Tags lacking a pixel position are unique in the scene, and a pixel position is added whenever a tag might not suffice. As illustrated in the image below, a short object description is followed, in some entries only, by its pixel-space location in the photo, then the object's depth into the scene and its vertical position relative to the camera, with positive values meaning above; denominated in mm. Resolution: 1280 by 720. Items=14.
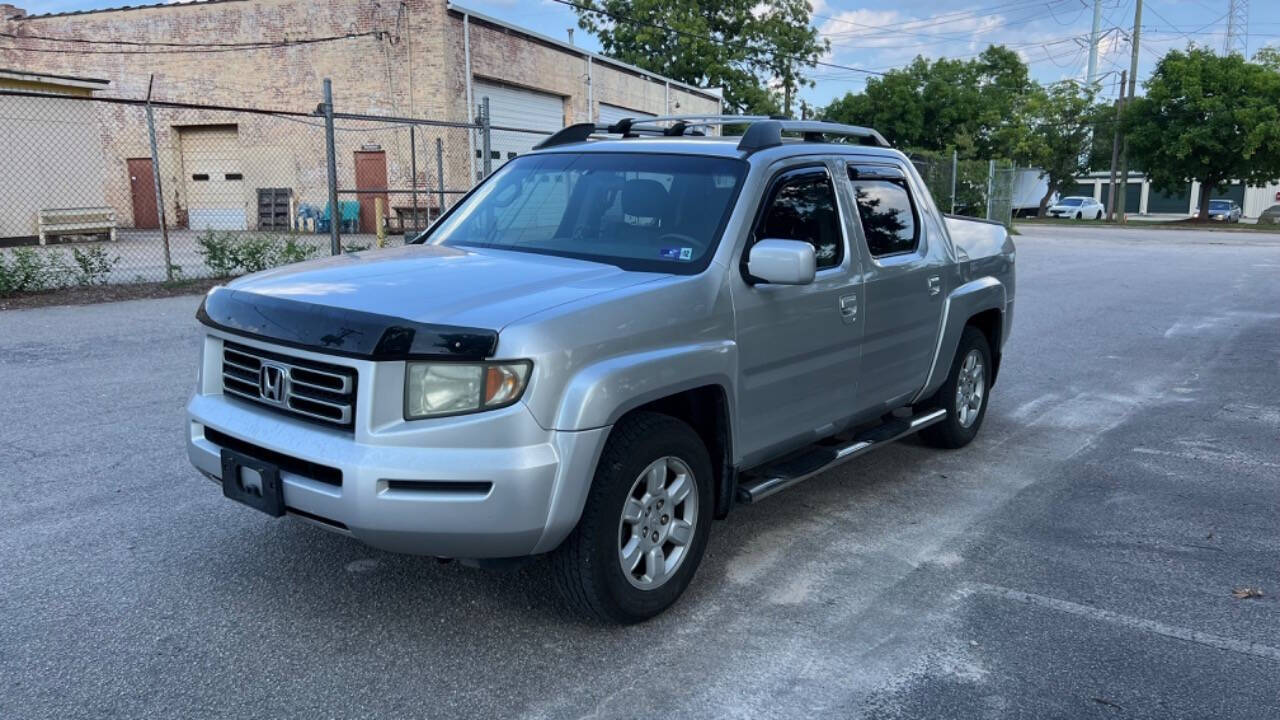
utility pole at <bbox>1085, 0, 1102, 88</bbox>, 62688 +9601
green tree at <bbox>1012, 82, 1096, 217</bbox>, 53719 +3399
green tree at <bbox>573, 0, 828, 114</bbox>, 46625 +7094
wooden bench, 21484 -717
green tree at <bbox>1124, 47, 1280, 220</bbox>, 40844 +2897
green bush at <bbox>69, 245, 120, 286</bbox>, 12383 -986
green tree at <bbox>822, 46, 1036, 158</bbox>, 55656 +4742
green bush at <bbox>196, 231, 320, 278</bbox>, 13305 -891
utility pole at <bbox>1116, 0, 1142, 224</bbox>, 47688 +5234
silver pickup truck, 3117 -613
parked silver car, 50112 -1175
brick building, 25656 +3080
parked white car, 53500 -1114
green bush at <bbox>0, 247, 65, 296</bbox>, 11508 -1020
